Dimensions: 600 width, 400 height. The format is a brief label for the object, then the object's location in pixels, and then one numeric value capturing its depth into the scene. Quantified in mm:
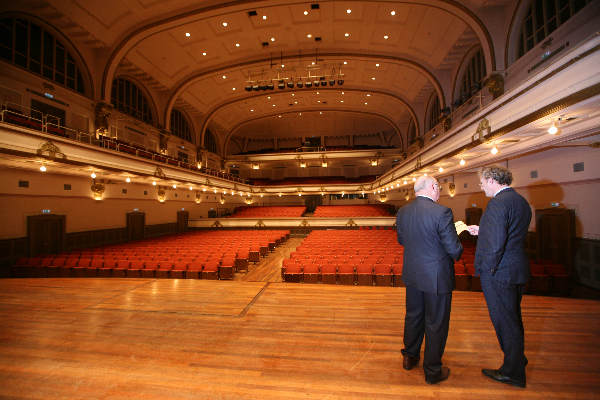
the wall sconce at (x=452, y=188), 13405
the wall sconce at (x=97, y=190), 11414
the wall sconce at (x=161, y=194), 14758
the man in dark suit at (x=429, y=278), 1676
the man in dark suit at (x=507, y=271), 1674
